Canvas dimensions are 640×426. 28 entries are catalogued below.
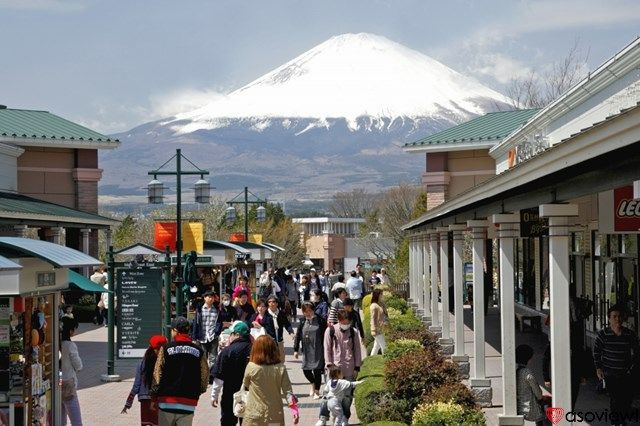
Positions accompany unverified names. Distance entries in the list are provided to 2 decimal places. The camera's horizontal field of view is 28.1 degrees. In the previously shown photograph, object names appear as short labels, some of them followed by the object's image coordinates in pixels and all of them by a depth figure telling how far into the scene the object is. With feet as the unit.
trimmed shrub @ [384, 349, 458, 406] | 49.96
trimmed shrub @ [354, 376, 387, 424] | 51.65
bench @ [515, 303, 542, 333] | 104.68
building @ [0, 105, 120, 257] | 153.28
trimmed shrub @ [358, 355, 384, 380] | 60.71
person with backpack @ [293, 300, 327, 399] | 65.77
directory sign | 73.67
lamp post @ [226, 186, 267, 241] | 159.74
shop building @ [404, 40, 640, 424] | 35.63
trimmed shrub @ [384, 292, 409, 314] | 113.50
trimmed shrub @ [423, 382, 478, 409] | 44.57
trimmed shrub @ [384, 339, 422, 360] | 62.56
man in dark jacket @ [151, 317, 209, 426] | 43.98
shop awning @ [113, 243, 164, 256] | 96.94
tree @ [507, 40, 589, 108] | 221.54
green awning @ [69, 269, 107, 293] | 56.85
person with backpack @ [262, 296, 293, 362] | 65.26
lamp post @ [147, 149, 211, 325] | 90.12
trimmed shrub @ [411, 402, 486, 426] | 42.70
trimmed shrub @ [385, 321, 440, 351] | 69.36
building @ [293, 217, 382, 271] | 508.94
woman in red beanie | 47.32
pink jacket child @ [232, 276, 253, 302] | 74.50
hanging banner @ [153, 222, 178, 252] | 101.65
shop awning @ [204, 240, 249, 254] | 118.44
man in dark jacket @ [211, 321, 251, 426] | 49.55
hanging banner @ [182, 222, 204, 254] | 98.12
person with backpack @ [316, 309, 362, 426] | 61.16
